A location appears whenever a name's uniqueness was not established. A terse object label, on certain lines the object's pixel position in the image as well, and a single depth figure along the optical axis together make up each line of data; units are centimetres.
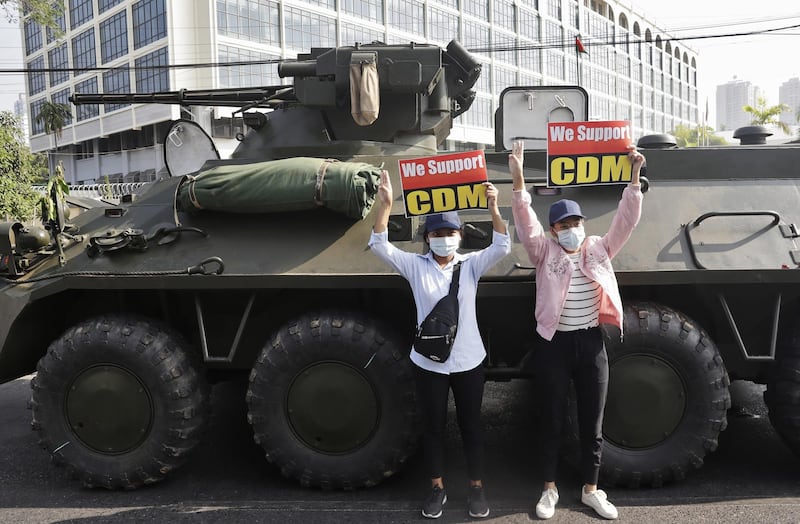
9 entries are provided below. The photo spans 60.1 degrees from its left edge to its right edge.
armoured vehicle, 421
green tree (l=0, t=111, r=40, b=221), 1376
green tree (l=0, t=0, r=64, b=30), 1546
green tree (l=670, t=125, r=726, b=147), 5528
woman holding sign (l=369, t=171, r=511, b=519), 386
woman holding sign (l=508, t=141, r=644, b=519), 384
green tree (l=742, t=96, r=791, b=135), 3592
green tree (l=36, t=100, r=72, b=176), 4056
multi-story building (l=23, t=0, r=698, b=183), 3238
